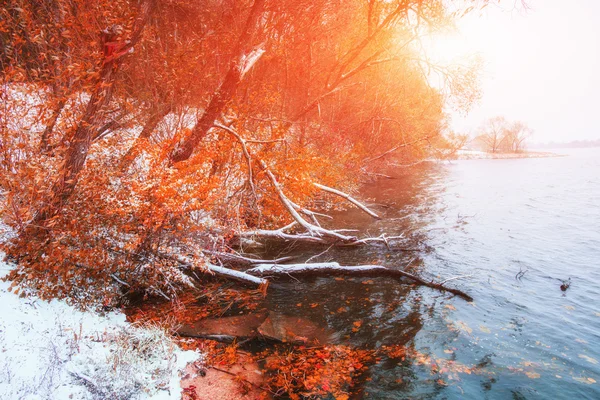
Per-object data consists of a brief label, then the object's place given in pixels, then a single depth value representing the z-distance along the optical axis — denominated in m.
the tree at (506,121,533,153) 87.81
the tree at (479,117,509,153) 89.31
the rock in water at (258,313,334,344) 7.77
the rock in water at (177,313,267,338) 7.83
